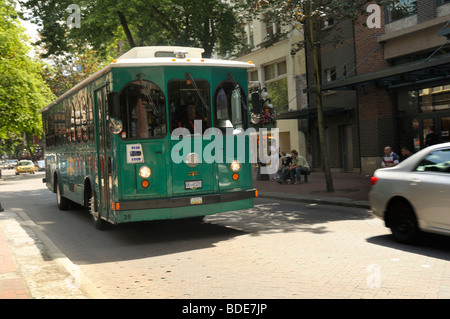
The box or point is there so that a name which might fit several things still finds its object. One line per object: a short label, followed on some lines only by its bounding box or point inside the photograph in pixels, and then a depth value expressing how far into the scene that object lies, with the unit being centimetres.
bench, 2066
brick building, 1886
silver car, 726
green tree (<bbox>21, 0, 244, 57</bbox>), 2291
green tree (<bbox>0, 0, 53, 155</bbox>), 3381
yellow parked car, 5757
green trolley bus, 881
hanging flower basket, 2255
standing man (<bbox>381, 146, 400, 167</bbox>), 1677
